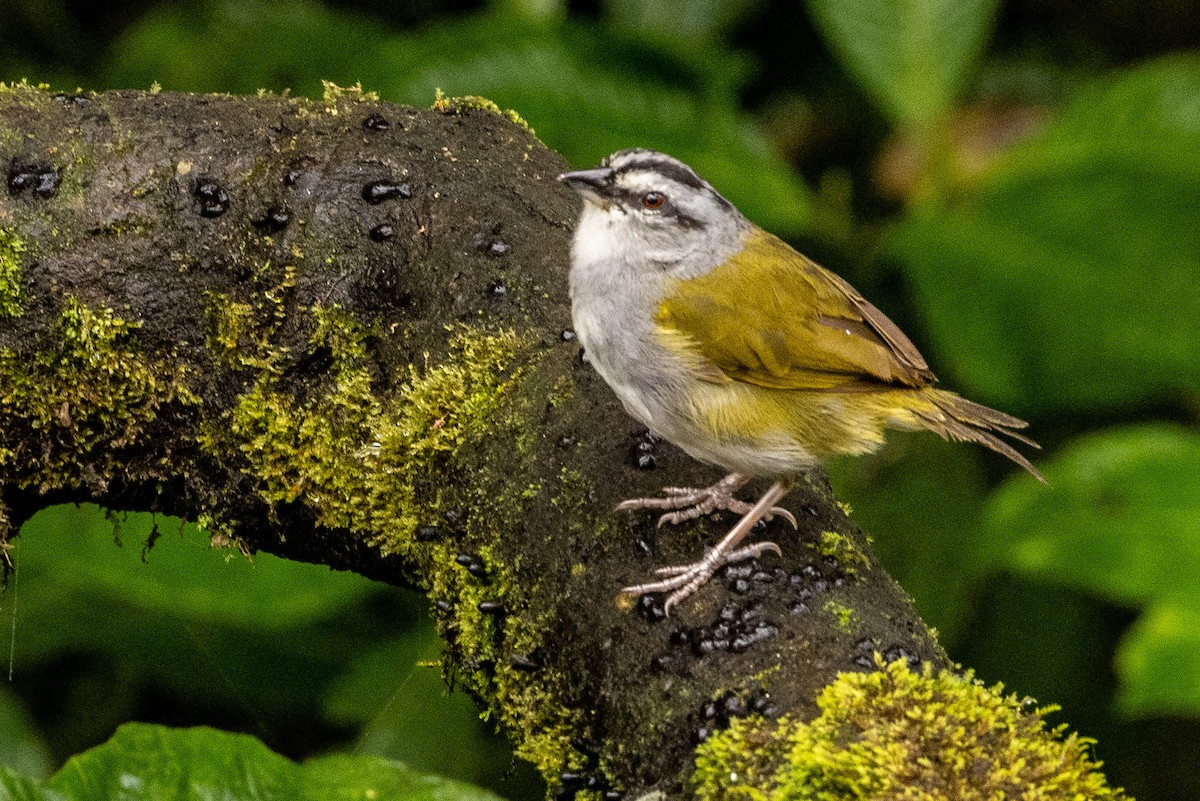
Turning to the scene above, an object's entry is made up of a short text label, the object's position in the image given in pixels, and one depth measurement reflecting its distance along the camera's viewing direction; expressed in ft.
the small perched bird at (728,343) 15.90
